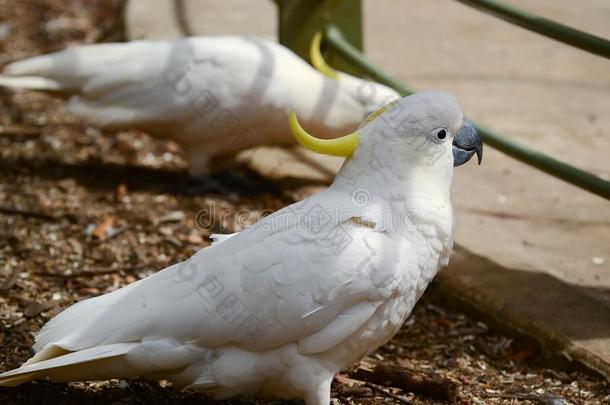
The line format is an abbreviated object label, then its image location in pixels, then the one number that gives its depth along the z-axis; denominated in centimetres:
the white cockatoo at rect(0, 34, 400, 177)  719
